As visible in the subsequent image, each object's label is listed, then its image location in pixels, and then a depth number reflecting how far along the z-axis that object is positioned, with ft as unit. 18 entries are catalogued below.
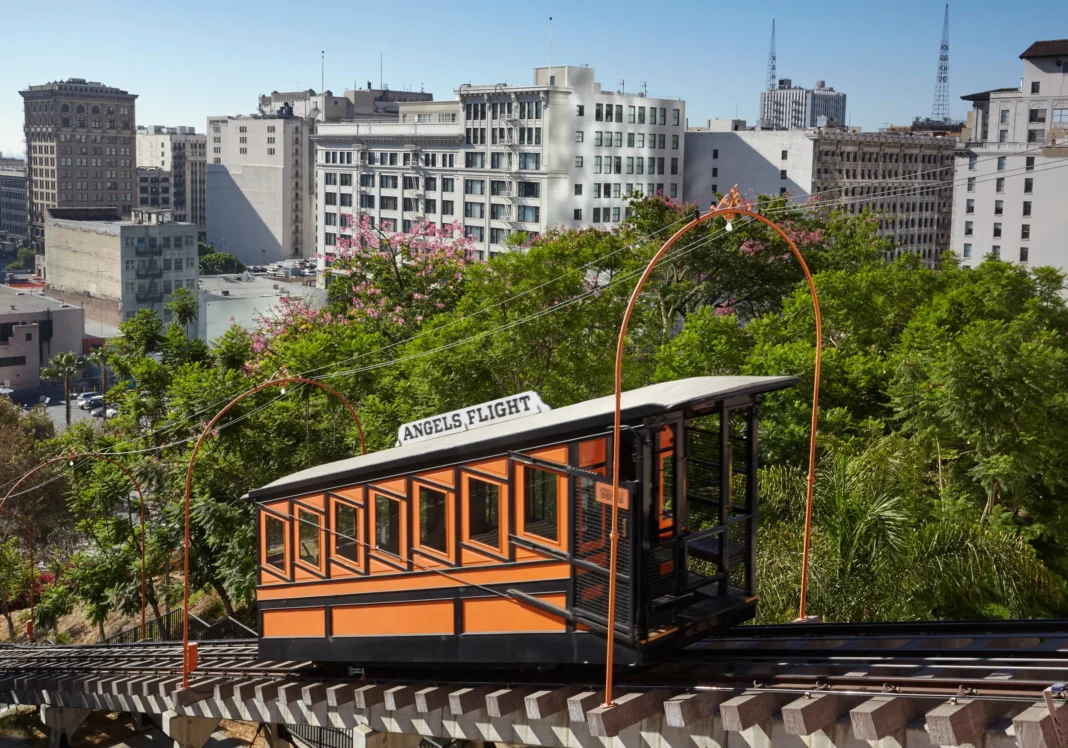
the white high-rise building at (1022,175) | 335.47
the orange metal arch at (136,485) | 88.48
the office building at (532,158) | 345.10
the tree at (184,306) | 153.38
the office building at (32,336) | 379.96
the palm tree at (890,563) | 63.16
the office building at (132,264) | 463.42
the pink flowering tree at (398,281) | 148.46
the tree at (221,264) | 586.04
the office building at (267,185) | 615.98
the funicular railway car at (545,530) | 41.34
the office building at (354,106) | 583.58
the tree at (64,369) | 274.16
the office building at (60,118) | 650.02
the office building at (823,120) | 472.85
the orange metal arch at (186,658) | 62.49
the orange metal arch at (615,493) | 37.40
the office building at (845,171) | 388.37
